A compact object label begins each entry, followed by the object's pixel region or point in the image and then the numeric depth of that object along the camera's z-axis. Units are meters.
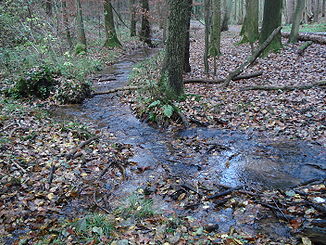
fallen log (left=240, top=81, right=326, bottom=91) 8.81
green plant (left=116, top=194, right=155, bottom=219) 4.18
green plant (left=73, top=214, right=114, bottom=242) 3.71
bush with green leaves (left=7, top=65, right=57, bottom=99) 10.18
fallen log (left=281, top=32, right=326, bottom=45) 14.16
